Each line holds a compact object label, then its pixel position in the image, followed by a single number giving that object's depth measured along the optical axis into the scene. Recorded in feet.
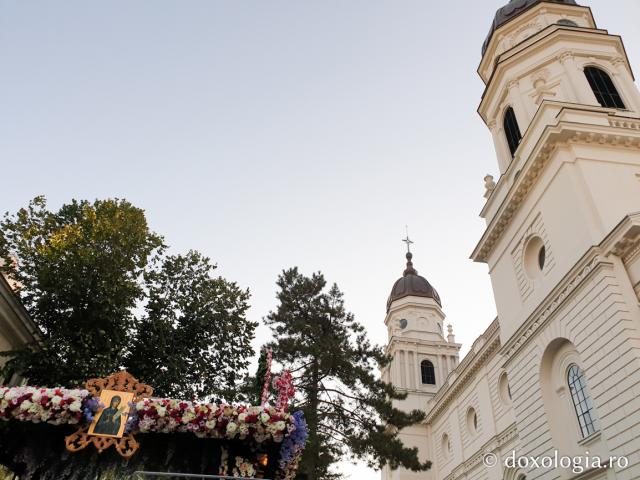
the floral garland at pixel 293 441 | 31.24
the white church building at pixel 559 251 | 48.37
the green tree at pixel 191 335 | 65.10
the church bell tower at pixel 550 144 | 57.82
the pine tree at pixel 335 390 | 64.80
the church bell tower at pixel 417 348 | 135.13
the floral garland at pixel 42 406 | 29.78
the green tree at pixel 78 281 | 59.26
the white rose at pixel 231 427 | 30.78
